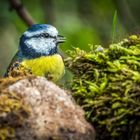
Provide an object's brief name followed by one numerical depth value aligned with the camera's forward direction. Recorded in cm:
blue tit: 647
